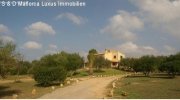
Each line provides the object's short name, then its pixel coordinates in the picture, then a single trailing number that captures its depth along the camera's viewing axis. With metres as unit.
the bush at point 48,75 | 20.77
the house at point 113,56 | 57.32
